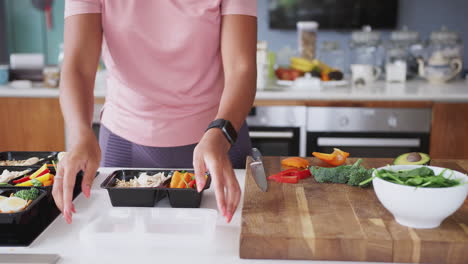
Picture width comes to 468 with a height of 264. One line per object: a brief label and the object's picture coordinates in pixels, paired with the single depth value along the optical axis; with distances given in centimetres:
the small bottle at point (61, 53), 281
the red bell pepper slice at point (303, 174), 110
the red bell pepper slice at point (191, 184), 99
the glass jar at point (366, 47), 295
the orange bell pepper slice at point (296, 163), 116
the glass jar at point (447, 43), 286
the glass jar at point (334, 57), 304
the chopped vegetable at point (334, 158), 119
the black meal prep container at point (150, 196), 96
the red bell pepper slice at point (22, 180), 105
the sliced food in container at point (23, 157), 123
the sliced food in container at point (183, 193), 96
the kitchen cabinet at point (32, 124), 254
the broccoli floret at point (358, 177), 102
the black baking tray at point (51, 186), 95
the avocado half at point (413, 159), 115
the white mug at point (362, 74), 271
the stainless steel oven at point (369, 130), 242
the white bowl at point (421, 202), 78
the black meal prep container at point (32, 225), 82
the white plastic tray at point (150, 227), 81
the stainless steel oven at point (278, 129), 245
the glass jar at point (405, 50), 293
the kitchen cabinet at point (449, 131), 239
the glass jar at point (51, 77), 263
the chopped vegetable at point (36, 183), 101
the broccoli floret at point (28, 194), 91
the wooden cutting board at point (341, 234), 76
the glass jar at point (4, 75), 277
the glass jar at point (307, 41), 291
